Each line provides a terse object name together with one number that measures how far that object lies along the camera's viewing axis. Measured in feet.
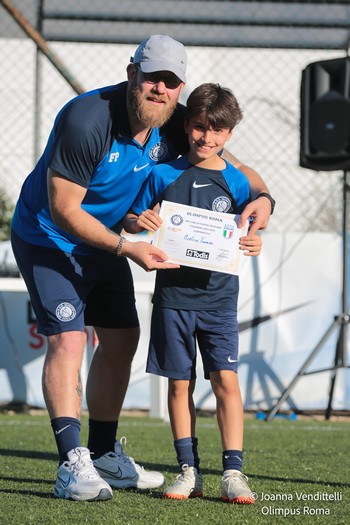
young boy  22.99
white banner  44.54
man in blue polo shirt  22.57
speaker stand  40.15
